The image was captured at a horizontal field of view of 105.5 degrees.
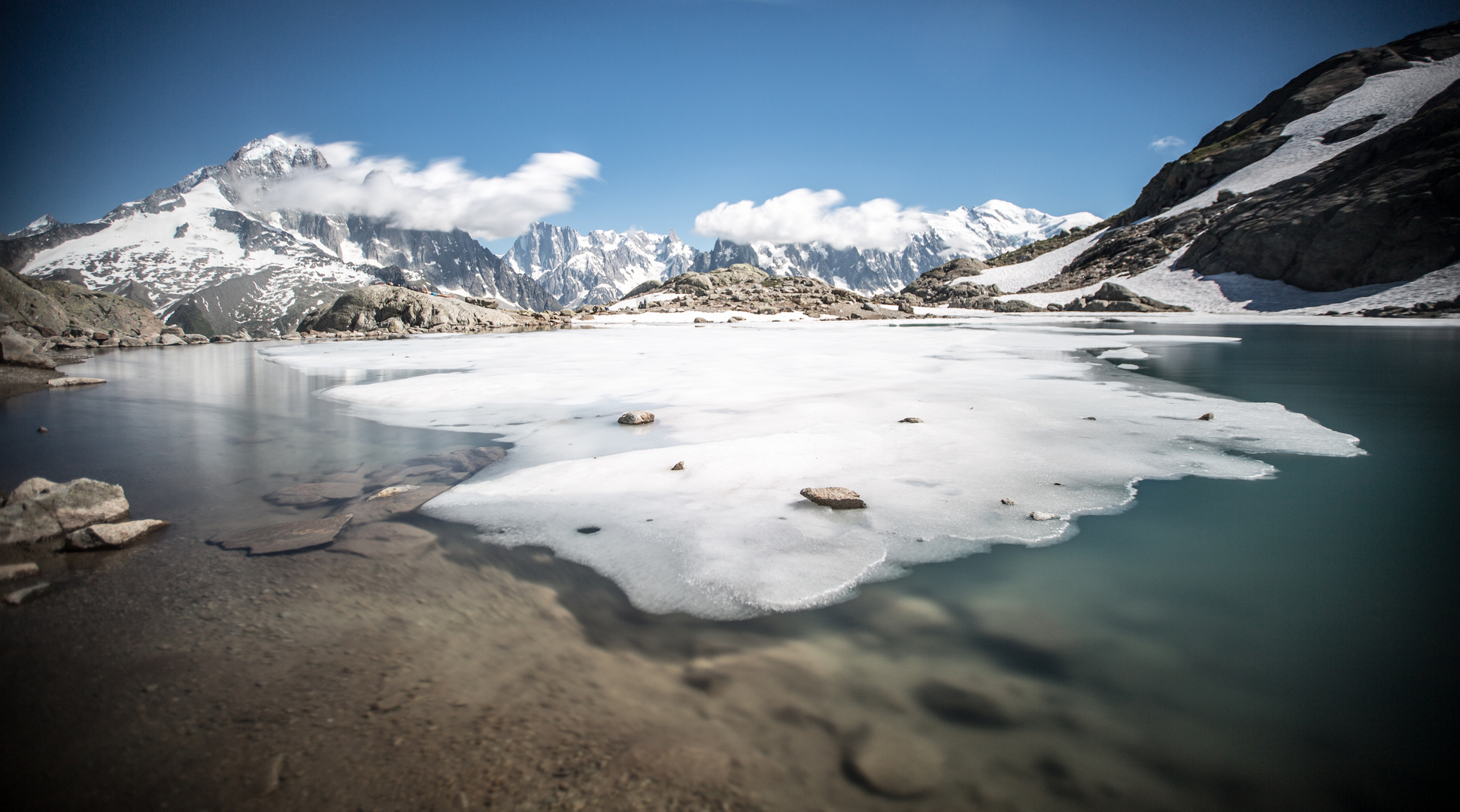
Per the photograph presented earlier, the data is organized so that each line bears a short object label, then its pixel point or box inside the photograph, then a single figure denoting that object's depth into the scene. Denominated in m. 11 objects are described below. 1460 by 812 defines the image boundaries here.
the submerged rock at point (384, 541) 3.78
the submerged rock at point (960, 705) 2.27
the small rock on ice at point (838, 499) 4.36
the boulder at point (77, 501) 3.89
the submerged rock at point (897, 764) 1.96
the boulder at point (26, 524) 3.68
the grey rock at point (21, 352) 12.13
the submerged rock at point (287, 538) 3.82
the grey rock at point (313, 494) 4.77
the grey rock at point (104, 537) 3.64
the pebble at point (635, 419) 7.32
